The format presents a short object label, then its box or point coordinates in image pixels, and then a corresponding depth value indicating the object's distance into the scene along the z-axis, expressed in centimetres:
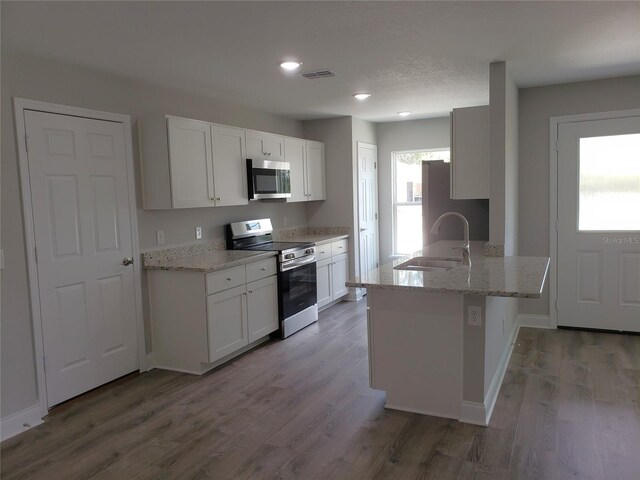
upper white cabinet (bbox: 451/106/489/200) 389
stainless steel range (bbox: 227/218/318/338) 468
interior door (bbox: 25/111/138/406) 317
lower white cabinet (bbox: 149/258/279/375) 377
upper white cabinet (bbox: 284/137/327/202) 550
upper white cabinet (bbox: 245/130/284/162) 475
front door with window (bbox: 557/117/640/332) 441
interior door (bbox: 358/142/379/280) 626
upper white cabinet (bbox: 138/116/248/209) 380
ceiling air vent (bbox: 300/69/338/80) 371
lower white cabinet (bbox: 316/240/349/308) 545
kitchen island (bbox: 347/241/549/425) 279
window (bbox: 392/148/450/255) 668
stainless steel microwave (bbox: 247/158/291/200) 470
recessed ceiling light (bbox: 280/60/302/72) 340
